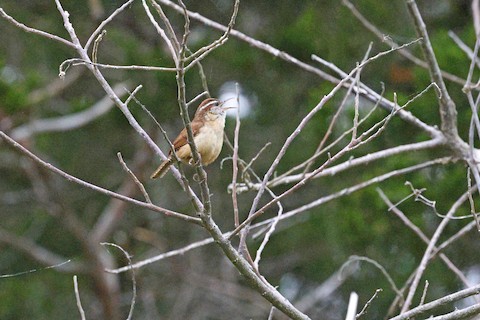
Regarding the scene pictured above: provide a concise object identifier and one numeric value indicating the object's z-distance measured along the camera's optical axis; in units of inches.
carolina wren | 347.9
